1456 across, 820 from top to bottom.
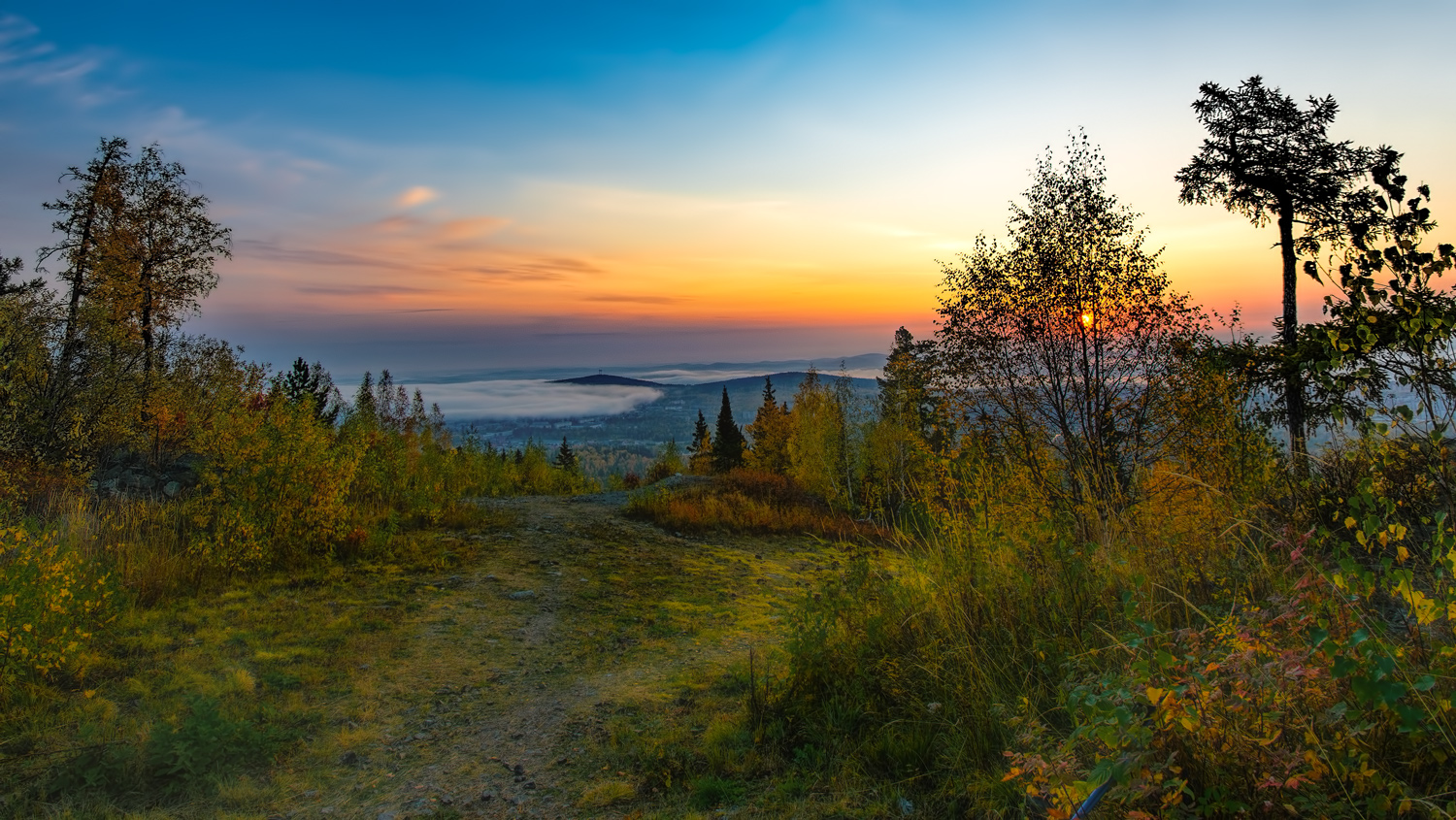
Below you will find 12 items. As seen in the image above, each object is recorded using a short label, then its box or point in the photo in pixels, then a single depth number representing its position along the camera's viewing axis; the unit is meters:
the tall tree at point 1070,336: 9.82
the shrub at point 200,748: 4.05
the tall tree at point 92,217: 16.67
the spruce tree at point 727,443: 49.34
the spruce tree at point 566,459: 43.43
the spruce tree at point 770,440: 45.59
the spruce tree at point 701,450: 49.26
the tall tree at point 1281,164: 14.48
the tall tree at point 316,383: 28.90
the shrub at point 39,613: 4.72
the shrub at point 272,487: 8.32
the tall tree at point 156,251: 18.11
